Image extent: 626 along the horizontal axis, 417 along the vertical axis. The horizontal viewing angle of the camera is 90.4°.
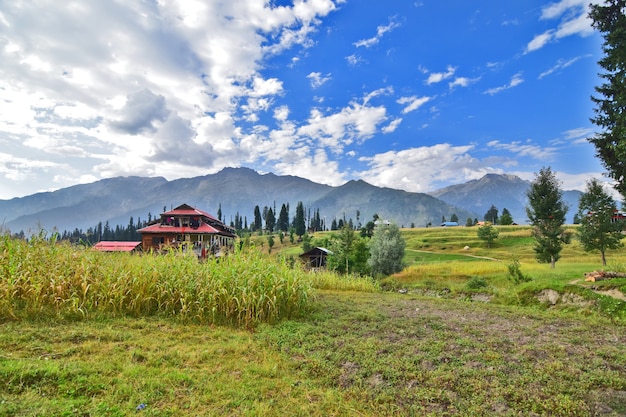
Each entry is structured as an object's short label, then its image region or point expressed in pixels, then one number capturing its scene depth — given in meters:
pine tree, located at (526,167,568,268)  21.59
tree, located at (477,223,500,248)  48.66
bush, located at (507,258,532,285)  12.19
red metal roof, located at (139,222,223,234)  28.39
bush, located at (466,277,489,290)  14.92
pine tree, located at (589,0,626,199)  11.35
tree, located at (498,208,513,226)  74.43
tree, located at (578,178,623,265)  19.64
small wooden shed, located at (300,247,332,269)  33.12
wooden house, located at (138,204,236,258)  28.62
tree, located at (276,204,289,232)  80.94
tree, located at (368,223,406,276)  25.41
